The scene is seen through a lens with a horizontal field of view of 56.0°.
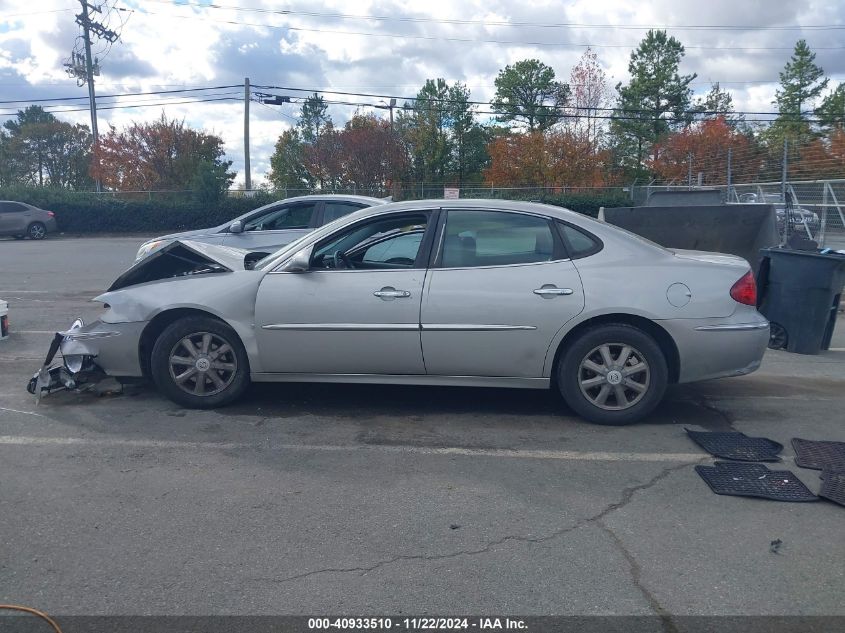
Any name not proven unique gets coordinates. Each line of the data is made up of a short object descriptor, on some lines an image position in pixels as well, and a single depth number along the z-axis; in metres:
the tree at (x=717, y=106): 46.66
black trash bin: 8.22
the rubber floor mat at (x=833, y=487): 4.39
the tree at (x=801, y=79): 57.78
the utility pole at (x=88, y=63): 38.75
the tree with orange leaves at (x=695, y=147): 43.86
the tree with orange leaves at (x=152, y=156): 46.22
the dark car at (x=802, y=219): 16.92
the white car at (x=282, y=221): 11.66
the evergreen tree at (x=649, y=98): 53.44
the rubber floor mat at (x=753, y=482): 4.46
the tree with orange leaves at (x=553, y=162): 42.94
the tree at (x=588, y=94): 44.31
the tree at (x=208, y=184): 35.78
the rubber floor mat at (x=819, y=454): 4.91
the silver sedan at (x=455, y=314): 5.61
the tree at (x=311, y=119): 59.88
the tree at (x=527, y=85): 59.41
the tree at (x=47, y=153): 70.62
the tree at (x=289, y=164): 53.75
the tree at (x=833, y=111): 46.07
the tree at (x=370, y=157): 43.81
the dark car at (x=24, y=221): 30.70
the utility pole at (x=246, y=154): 36.91
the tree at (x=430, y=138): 50.72
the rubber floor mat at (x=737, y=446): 5.05
